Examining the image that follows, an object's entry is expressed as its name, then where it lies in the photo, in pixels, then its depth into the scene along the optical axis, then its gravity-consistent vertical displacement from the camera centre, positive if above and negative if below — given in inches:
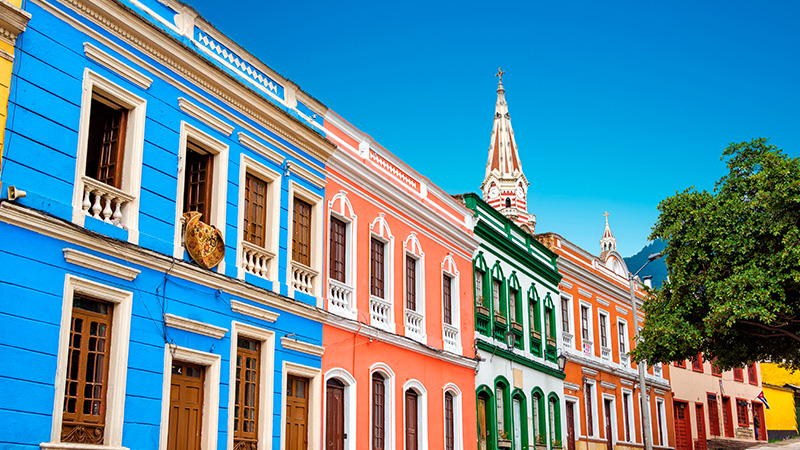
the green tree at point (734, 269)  761.6 +166.2
